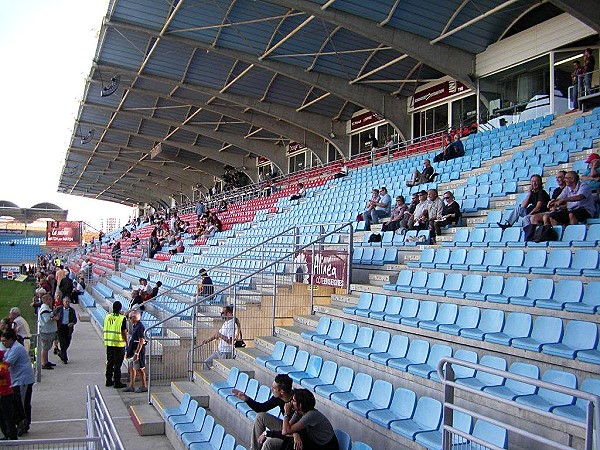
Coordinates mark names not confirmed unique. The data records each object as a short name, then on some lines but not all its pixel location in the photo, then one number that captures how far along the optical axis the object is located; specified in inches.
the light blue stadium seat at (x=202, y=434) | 229.6
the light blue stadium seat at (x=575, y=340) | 180.2
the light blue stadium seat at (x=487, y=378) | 183.8
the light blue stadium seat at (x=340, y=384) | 219.3
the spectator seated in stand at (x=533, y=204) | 311.6
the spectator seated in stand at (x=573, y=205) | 299.6
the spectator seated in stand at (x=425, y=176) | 544.4
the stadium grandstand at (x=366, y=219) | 199.8
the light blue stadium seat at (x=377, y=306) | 289.0
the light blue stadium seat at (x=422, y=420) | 172.2
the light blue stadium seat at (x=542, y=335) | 191.7
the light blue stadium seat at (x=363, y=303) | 304.2
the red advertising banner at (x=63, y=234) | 1812.3
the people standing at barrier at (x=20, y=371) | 290.2
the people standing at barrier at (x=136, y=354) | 385.7
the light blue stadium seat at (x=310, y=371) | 244.8
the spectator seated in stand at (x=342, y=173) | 872.3
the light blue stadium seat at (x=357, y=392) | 206.8
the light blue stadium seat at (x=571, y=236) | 276.8
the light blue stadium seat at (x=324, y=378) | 231.3
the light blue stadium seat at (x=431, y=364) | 202.5
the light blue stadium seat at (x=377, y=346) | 242.4
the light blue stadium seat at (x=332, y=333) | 281.2
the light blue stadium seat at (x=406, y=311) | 265.6
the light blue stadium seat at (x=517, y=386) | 172.2
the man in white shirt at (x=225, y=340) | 358.3
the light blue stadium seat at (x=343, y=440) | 172.7
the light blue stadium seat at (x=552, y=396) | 159.8
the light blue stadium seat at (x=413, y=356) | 218.4
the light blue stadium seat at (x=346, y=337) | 268.7
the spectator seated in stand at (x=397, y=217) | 437.4
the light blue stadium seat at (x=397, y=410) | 183.9
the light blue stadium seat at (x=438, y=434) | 159.3
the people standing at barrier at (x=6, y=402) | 277.4
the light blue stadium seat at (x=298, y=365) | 259.8
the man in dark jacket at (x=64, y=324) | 464.4
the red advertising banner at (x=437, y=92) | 874.3
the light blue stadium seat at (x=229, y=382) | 284.8
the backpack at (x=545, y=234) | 291.9
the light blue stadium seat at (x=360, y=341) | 254.2
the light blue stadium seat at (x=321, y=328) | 296.5
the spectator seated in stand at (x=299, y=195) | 878.4
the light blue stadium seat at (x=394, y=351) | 230.7
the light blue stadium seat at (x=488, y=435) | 146.5
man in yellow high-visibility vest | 389.1
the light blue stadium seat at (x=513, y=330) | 203.5
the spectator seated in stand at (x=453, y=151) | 610.5
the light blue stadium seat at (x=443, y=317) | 240.7
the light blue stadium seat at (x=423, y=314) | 251.4
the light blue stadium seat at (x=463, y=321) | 227.3
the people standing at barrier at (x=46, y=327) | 438.3
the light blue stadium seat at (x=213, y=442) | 215.6
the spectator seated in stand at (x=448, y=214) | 394.9
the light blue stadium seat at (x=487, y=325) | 215.6
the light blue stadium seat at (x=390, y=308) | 277.7
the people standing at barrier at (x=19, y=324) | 366.9
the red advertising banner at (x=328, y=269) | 360.8
